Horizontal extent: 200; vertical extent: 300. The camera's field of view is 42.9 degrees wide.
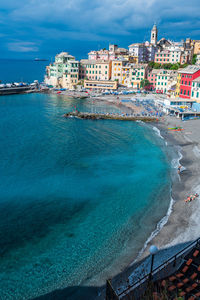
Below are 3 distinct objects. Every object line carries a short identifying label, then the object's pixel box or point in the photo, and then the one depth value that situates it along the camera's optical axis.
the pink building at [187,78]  63.44
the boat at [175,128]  51.24
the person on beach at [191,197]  25.32
